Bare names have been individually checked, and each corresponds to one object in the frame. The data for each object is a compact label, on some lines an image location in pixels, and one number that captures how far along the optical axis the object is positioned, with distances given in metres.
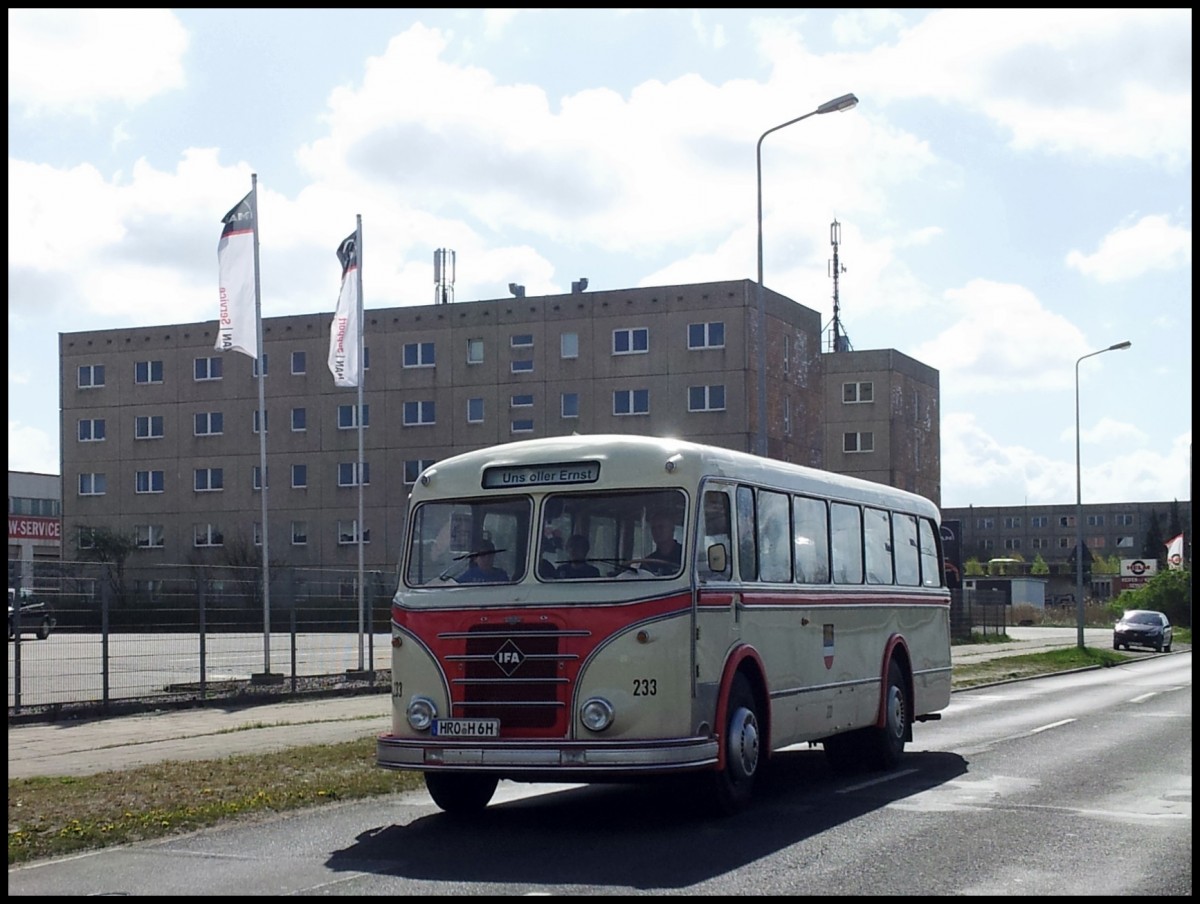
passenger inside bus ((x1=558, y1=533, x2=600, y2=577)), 12.20
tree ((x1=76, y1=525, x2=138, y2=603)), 74.38
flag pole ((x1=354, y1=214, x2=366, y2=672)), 31.47
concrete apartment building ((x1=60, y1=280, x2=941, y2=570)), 70.81
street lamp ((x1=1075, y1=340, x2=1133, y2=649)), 47.44
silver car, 55.25
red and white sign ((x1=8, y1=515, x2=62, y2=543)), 85.65
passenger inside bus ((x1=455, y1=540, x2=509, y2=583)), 12.42
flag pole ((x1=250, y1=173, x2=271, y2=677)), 25.57
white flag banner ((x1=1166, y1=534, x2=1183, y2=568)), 70.75
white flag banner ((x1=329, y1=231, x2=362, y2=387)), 31.25
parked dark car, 19.84
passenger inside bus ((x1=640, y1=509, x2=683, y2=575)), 12.09
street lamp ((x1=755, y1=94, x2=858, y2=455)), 27.09
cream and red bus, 11.71
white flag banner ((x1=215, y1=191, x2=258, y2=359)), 28.38
